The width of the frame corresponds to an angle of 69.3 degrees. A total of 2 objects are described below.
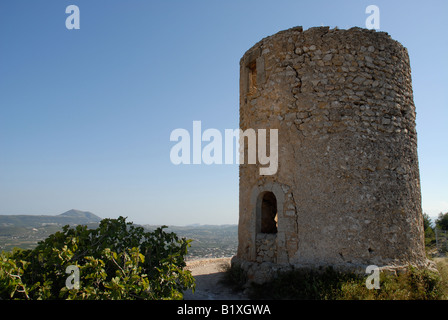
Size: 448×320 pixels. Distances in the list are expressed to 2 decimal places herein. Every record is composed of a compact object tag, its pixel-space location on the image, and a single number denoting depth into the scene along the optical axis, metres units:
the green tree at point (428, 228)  16.58
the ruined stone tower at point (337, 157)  6.77
